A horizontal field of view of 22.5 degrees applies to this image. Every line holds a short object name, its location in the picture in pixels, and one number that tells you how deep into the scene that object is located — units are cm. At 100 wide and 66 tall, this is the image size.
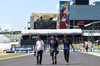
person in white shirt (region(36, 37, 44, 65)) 1520
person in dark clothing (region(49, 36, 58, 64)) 1516
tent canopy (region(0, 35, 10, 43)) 8245
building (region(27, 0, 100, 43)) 12075
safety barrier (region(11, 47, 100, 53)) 5470
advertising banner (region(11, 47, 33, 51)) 5504
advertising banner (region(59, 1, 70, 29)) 11436
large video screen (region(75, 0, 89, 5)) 12819
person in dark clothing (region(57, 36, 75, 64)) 1523
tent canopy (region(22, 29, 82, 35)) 8944
